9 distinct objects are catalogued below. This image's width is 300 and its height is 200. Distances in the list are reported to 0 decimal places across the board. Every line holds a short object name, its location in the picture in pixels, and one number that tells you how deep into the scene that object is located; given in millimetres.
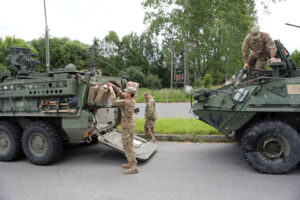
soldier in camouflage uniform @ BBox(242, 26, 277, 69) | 5492
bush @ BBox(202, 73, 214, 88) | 22047
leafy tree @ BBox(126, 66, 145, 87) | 42712
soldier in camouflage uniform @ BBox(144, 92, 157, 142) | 7211
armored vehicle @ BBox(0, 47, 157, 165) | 5230
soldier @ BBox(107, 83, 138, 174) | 4970
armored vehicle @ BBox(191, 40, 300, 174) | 4520
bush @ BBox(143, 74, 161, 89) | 42109
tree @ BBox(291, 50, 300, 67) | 36844
